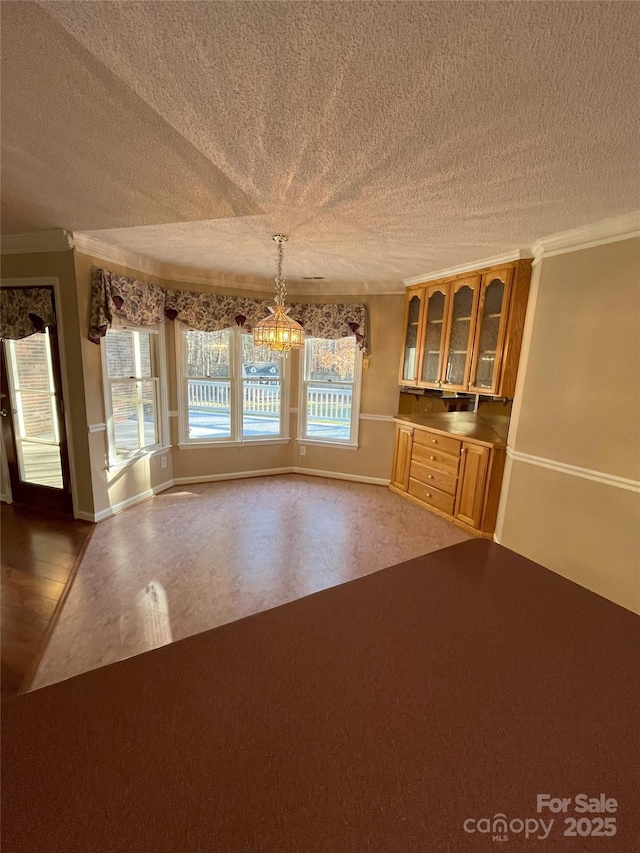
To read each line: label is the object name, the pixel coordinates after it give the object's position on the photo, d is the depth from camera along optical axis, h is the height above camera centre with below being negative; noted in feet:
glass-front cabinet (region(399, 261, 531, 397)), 9.66 +1.01
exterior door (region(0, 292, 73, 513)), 10.13 -2.15
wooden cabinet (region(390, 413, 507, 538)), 10.11 -3.40
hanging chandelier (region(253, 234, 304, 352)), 8.47 +0.58
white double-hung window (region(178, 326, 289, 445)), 13.35 -1.27
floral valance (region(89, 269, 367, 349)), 9.80 +1.50
